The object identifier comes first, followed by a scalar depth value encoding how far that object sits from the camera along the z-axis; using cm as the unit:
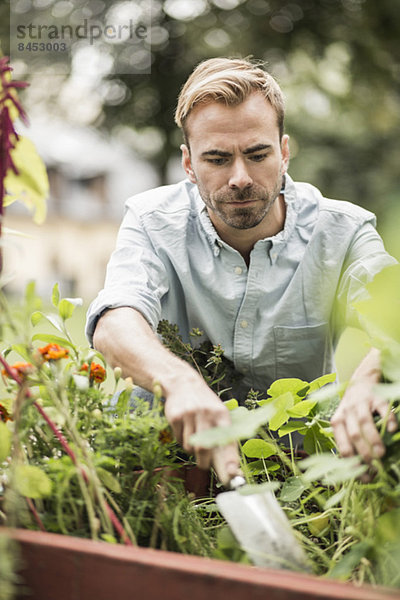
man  145
